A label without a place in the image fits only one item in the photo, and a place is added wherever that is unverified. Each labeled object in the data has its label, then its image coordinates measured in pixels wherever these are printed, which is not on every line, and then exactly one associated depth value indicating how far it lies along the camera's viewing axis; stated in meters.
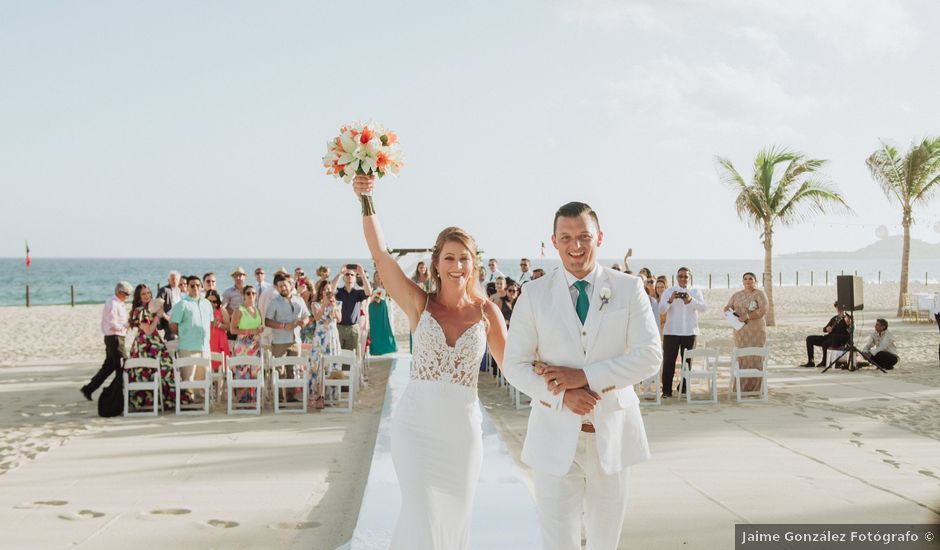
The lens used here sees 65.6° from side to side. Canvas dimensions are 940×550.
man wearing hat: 12.32
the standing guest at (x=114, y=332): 10.89
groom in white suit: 2.99
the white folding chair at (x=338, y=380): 10.07
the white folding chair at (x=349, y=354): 10.30
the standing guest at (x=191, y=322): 10.42
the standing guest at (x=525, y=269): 14.74
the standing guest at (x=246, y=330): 10.55
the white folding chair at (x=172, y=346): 11.32
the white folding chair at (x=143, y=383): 9.75
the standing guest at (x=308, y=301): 11.20
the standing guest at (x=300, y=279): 13.64
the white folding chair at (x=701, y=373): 10.43
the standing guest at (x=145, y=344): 10.06
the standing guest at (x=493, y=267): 17.04
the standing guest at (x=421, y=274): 13.45
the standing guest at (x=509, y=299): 12.40
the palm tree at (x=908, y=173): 23.75
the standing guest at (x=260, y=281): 13.87
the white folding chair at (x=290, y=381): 9.76
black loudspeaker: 13.73
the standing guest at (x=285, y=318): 10.70
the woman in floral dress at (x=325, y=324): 10.99
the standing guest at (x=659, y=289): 12.06
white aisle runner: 4.52
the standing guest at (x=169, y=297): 12.14
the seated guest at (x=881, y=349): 13.96
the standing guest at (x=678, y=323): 11.06
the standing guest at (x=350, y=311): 12.41
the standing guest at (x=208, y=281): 12.34
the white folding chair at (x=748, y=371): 10.48
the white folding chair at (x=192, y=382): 9.74
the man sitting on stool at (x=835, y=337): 14.40
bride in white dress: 3.56
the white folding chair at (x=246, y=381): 9.79
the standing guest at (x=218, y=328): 11.87
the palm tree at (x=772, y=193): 21.80
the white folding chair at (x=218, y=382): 10.96
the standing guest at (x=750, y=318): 11.10
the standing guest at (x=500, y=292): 12.63
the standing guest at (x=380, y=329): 15.47
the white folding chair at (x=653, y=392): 10.34
